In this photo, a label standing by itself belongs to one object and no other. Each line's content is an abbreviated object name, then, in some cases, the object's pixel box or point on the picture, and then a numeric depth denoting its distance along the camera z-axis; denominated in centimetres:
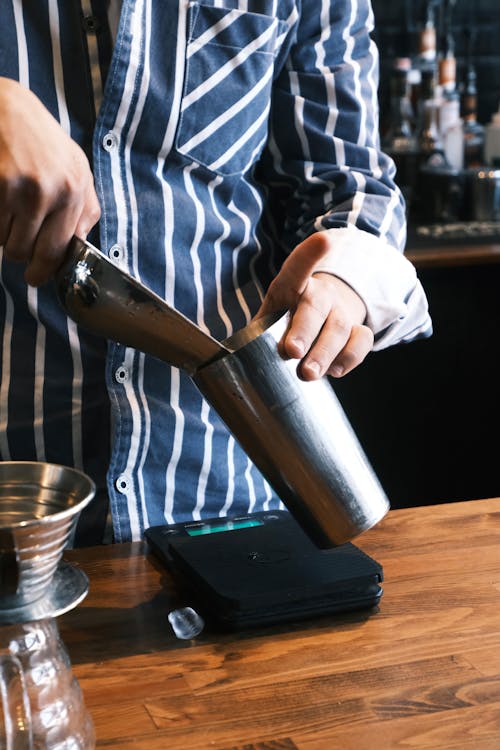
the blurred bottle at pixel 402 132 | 296
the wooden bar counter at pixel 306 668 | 77
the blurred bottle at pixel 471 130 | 314
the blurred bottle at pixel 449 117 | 305
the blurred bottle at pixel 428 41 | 305
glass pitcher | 70
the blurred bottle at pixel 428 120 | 300
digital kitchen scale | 92
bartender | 116
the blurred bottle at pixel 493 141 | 308
